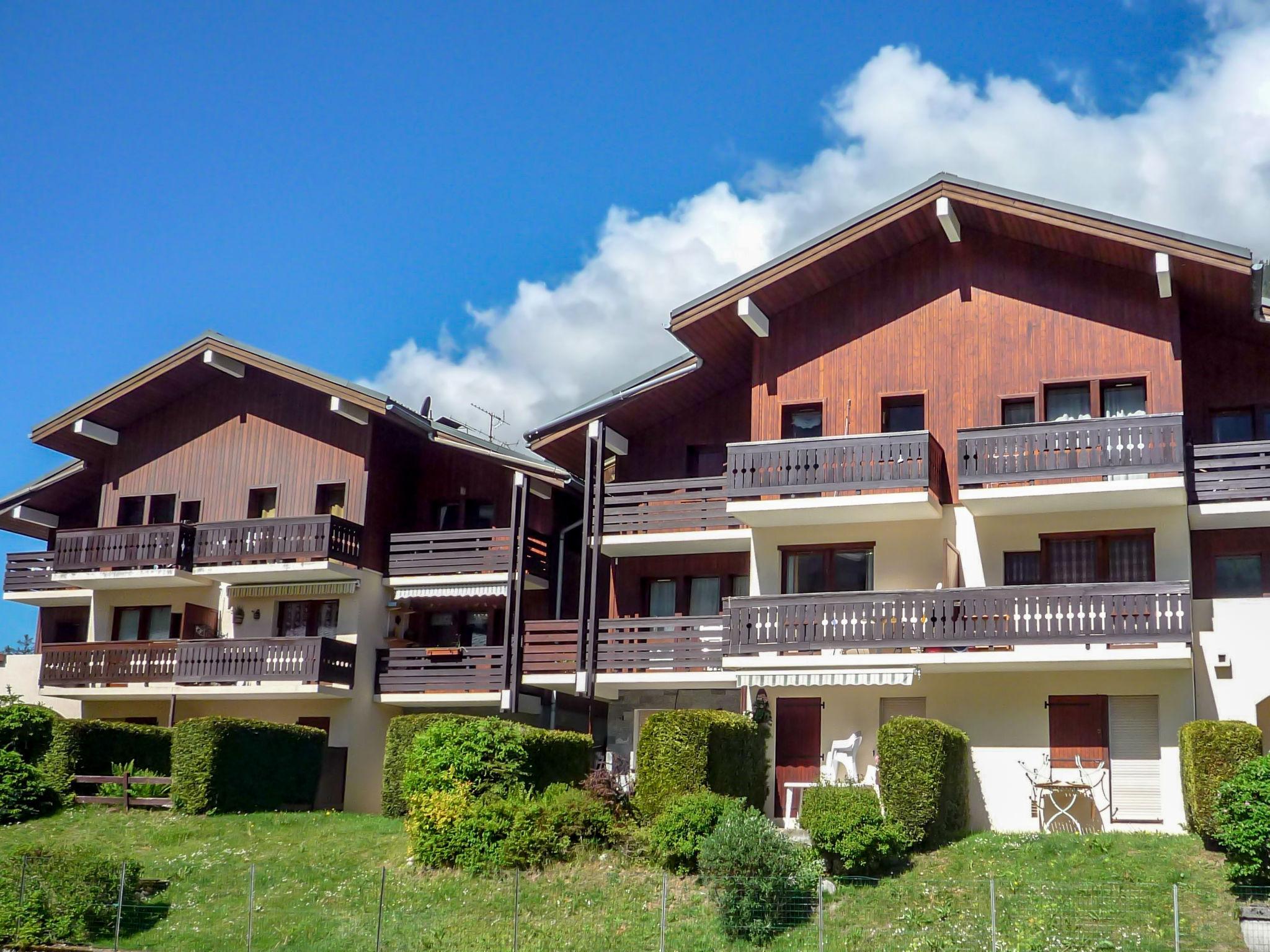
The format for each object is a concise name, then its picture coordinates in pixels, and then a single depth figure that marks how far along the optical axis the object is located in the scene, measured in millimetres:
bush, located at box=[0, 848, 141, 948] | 24766
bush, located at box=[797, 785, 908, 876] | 23609
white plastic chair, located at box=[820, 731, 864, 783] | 28016
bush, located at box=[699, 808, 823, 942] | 21922
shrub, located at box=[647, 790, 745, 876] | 24266
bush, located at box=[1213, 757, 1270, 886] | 21391
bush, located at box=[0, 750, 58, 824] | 31359
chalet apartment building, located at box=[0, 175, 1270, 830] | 27750
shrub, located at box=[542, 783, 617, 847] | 25609
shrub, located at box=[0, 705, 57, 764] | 32281
